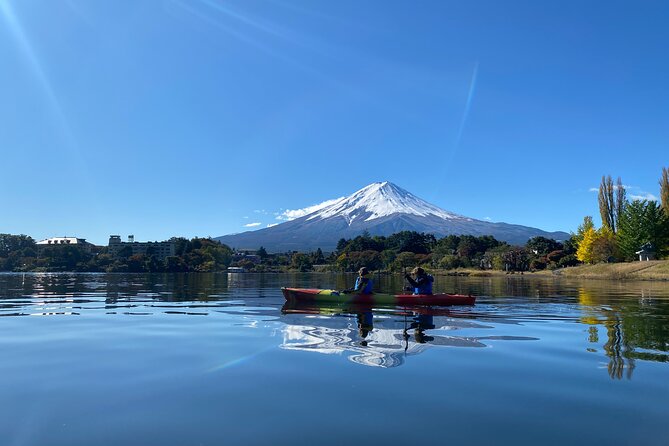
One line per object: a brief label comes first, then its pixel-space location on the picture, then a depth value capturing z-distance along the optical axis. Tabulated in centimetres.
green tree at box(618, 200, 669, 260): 7212
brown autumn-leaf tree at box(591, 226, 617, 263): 7962
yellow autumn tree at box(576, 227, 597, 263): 8425
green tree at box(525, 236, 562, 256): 11062
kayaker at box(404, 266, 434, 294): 2261
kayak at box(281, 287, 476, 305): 2191
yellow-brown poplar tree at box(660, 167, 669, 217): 7856
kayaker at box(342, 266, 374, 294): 2222
